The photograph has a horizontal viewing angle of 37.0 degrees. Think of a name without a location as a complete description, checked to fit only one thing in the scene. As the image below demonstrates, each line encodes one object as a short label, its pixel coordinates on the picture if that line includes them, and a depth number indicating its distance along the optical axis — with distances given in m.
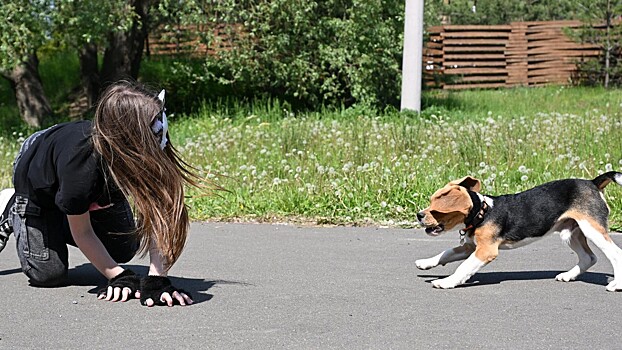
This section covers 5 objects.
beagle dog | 5.61
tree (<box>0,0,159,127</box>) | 14.95
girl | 4.98
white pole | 13.79
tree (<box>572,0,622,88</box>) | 25.19
